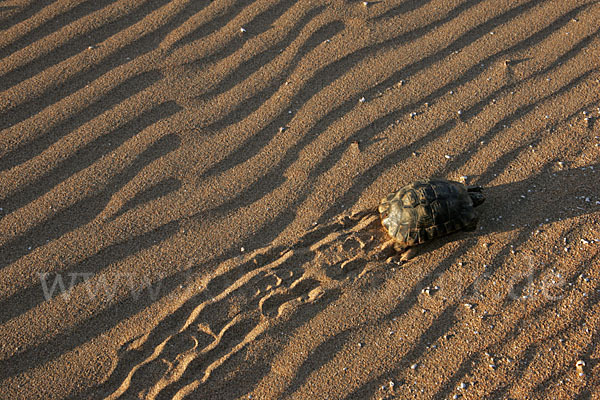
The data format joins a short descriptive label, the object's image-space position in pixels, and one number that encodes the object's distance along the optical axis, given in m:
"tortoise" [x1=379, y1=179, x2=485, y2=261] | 3.19
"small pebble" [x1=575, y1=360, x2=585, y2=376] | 2.88
